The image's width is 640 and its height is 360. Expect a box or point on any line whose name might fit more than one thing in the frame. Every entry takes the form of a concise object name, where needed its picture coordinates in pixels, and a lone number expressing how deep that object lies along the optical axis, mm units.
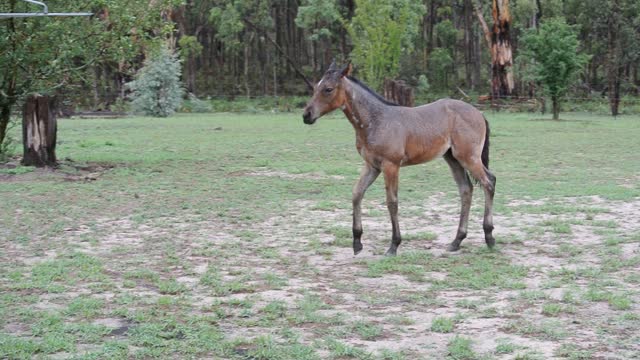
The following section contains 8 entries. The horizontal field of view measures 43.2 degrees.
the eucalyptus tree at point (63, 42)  14312
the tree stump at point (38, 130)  14656
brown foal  8141
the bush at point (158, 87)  34406
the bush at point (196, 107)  41062
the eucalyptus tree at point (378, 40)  38094
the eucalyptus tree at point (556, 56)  29859
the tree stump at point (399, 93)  32156
